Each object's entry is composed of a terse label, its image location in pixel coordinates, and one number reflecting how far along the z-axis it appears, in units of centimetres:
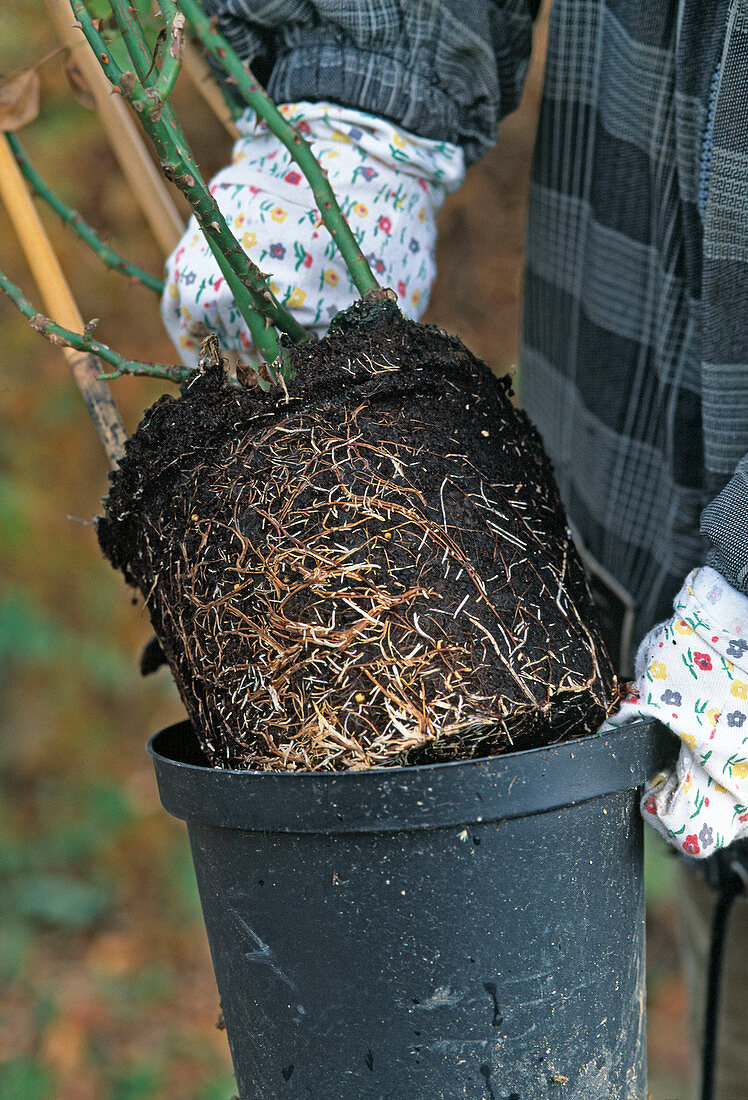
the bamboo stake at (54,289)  129
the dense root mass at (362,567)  115
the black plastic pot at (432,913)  113
